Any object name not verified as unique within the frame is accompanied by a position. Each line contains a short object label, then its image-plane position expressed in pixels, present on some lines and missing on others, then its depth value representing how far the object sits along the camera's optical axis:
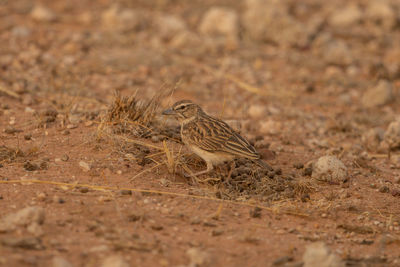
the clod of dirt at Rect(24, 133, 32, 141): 13.44
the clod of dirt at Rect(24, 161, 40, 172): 11.84
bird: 12.70
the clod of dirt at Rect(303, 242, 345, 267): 8.66
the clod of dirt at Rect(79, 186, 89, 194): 10.97
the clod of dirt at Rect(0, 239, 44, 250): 8.42
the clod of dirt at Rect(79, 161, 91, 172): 12.02
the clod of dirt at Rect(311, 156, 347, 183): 13.40
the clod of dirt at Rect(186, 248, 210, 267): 8.60
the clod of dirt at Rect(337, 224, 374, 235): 10.95
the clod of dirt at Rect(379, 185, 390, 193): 13.17
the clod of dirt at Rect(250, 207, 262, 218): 10.91
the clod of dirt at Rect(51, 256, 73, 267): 7.76
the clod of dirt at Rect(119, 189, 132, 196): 11.10
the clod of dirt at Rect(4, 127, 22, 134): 13.75
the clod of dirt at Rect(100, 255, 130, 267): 7.89
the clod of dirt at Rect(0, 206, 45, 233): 9.02
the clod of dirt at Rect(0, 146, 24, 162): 12.21
